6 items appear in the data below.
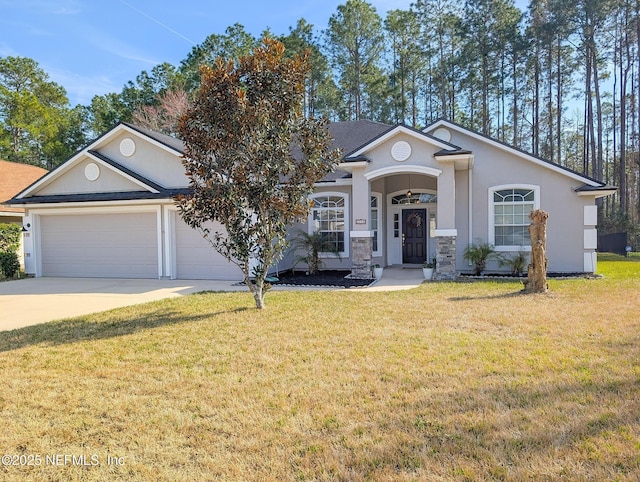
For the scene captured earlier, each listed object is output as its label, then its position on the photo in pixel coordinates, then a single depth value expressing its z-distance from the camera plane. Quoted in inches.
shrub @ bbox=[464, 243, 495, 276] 500.7
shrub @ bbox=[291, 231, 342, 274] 557.3
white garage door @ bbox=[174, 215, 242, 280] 528.1
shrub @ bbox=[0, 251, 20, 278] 566.9
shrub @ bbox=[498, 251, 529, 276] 495.5
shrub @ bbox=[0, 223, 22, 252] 593.3
